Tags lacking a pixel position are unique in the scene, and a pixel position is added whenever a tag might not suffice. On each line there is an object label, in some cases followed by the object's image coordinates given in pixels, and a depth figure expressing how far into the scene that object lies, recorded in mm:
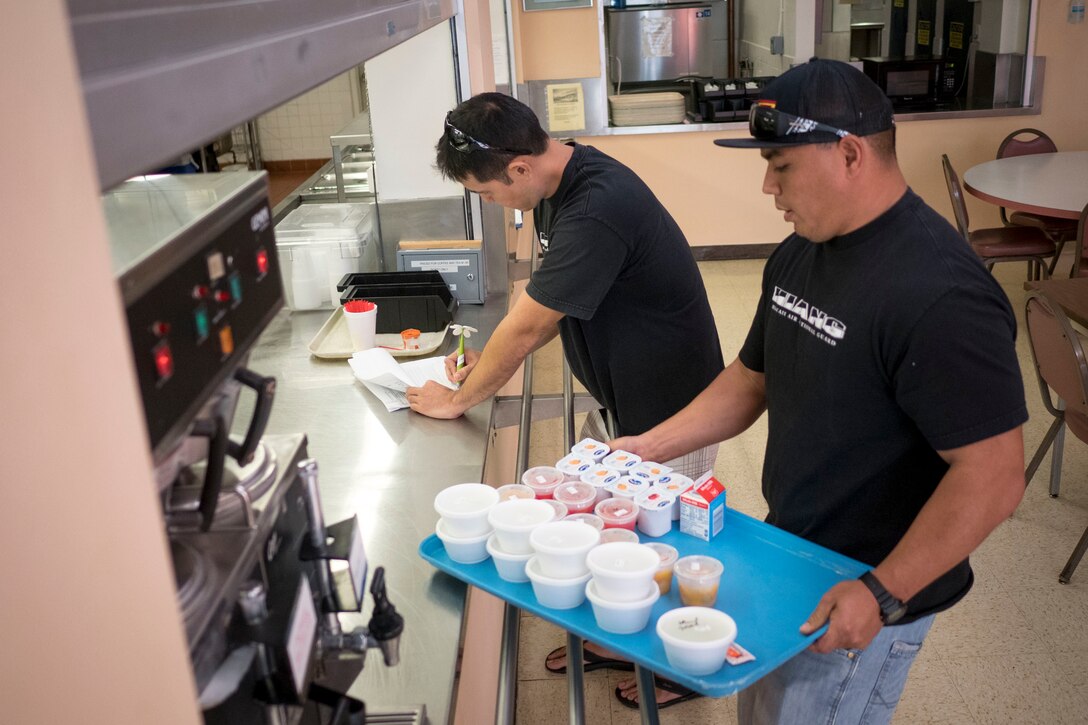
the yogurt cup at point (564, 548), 1437
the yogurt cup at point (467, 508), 1556
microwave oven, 6238
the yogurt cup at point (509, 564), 1505
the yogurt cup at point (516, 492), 1648
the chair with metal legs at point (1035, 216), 5176
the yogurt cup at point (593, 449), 1811
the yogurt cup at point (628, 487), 1678
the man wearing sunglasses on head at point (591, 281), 2207
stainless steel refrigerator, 6457
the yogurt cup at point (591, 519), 1574
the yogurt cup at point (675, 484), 1687
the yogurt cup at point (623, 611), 1378
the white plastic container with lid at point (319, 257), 3002
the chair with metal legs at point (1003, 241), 4945
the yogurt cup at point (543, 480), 1679
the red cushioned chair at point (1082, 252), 4211
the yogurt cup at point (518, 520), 1507
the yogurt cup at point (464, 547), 1567
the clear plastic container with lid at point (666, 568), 1486
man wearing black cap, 1390
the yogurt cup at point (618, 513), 1616
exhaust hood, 702
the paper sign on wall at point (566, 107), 6320
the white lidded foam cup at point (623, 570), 1377
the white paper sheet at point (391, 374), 2426
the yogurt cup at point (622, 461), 1768
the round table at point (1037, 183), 4602
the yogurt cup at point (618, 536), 1544
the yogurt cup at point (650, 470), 1742
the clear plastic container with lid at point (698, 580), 1448
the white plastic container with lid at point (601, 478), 1695
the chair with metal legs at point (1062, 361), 2891
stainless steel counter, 1439
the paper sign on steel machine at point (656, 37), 6488
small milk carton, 1646
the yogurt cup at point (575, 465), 1741
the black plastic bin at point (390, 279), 2955
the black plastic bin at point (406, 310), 2826
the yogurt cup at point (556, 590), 1441
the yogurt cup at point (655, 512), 1640
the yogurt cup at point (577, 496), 1636
